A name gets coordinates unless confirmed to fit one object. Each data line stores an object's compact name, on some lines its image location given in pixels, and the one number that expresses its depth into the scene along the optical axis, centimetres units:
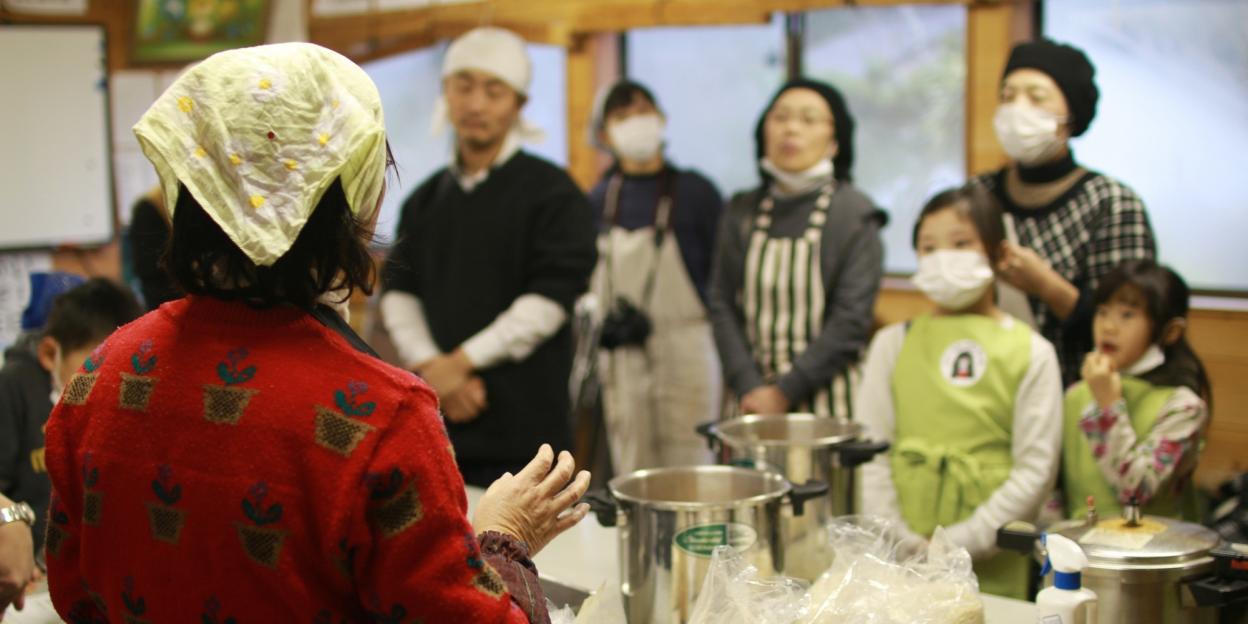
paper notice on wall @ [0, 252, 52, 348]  418
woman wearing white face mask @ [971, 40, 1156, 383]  256
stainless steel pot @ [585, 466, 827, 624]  150
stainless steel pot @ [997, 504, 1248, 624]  149
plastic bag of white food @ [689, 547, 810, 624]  138
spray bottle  138
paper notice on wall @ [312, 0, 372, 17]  520
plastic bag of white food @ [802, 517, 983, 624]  144
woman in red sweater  98
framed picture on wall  458
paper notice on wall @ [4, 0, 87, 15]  422
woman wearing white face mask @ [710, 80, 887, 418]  293
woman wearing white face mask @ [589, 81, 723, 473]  417
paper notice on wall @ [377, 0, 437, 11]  518
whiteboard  420
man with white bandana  295
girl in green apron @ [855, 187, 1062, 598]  225
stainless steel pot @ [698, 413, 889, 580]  177
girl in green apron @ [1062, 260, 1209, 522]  224
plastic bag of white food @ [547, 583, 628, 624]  143
